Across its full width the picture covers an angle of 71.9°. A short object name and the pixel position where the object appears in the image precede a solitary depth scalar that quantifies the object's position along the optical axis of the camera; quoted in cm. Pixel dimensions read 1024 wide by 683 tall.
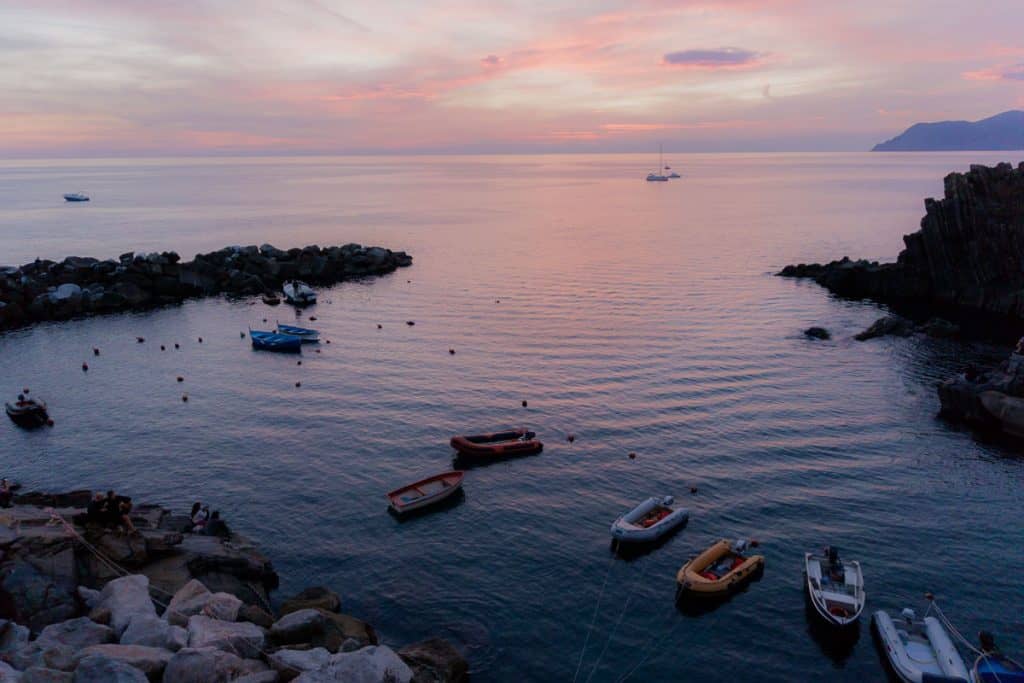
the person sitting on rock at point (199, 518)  3919
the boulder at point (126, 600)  2570
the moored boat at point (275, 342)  7819
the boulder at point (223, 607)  2803
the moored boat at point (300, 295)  10381
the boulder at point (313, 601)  3282
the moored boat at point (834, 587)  3206
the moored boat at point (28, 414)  5688
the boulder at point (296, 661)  2380
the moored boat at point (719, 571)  3453
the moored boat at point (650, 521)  3897
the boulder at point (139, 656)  2222
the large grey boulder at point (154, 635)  2423
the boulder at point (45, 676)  2022
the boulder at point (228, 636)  2483
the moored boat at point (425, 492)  4303
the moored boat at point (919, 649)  2867
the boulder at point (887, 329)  7971
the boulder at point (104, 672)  2047
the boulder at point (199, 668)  2211
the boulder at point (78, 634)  2395
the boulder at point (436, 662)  2791
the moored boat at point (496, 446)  5012
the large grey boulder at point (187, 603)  2736
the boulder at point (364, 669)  2345
